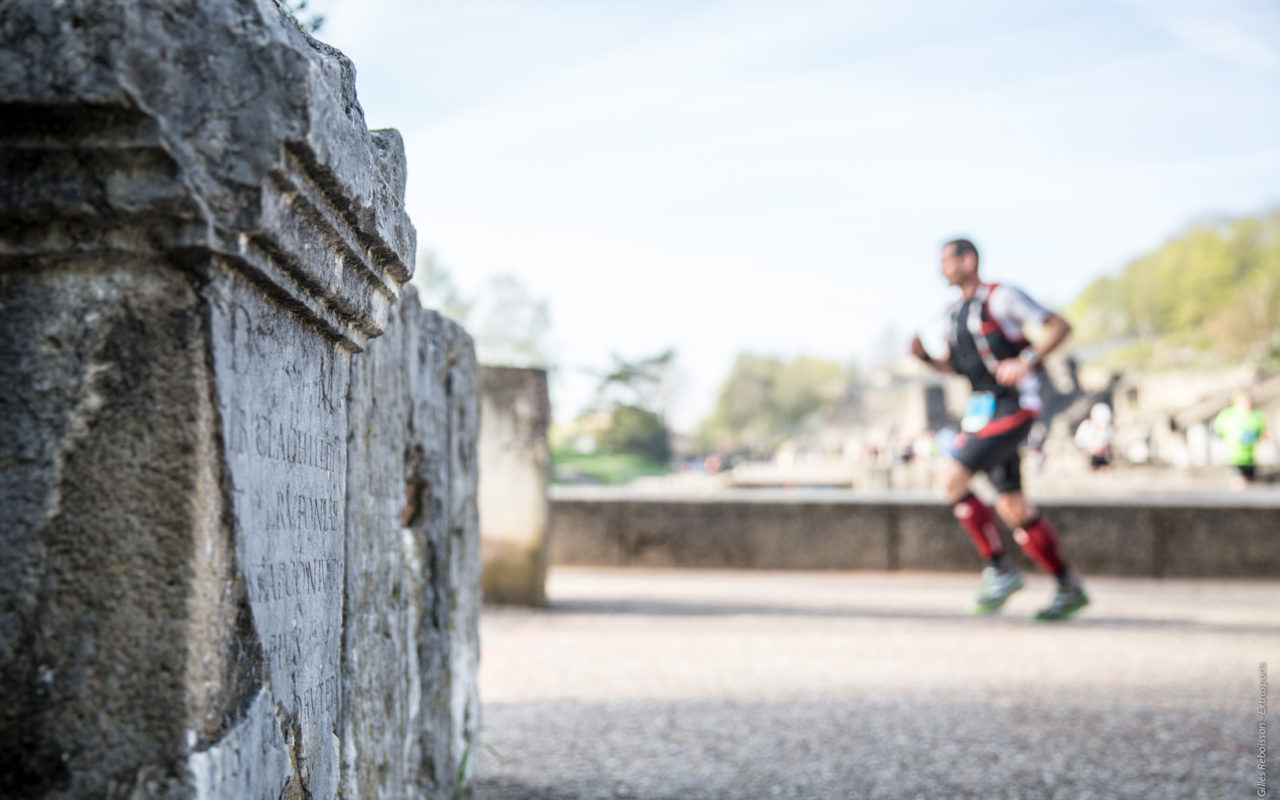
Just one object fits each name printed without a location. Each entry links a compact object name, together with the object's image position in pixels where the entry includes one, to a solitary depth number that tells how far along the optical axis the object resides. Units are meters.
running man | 5.93
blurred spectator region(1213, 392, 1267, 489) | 17.02
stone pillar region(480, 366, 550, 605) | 6.88
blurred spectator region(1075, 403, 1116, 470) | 26.41
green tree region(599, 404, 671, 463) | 26.06
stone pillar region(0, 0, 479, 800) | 1.07
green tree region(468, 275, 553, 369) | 66.25
